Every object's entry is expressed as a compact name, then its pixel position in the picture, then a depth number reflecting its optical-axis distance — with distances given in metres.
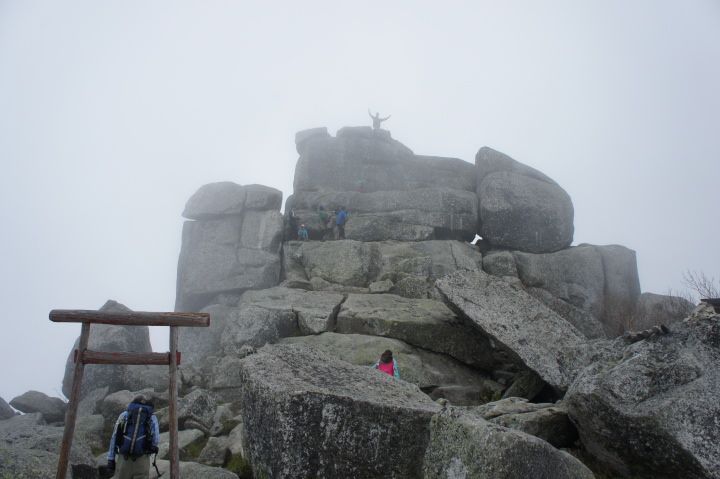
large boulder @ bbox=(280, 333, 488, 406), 14.42
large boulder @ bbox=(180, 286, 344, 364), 18.72
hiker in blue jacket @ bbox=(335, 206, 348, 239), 28.66
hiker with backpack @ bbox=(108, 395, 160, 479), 9.01
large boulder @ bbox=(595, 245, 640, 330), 26.25
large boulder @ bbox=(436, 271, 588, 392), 12.82
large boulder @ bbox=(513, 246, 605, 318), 26.55
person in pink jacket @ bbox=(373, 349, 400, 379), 12.40
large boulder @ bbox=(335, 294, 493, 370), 16.25
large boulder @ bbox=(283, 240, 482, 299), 22.31
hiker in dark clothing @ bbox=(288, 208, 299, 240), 28.77
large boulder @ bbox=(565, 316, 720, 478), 7.80
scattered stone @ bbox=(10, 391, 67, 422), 18.03
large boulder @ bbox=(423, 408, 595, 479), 6.41
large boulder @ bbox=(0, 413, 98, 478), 9.92
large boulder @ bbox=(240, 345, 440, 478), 7.53
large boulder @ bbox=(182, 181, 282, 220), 27.75
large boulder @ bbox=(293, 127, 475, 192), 33.84
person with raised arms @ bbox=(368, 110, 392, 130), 36.22
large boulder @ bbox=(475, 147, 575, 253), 29.12
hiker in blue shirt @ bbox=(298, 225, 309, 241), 28.09
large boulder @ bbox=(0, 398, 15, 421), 18.41
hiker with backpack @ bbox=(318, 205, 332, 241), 29.16
